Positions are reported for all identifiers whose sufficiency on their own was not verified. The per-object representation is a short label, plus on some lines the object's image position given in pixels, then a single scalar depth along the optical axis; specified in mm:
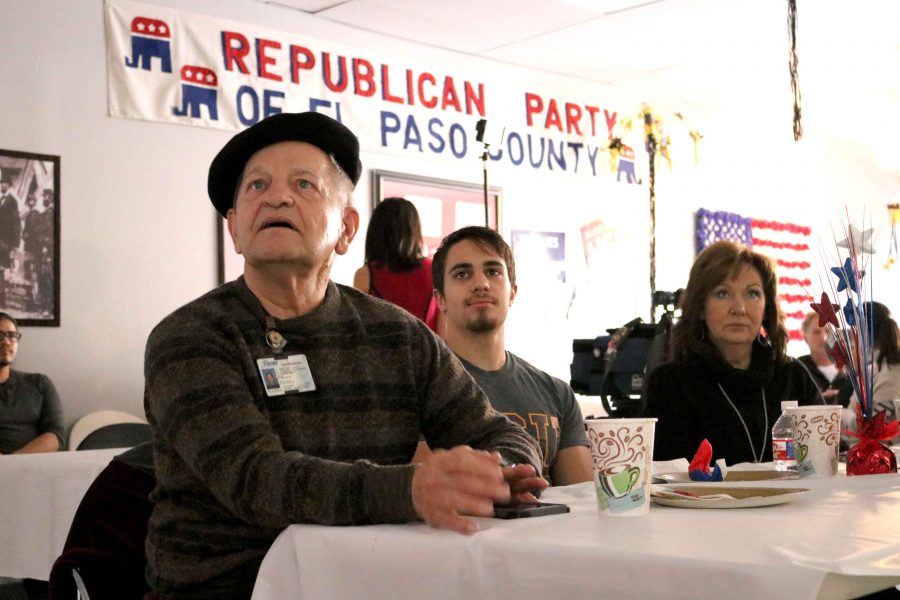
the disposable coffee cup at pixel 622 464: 1357
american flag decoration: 9031
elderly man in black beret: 1341
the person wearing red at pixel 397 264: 4781
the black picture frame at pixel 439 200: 6727
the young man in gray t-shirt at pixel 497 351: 2732
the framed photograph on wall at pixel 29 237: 5199
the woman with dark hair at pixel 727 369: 2801
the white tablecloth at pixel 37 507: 3004
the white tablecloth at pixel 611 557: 1017
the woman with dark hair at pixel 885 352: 4852
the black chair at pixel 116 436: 4629
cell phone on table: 1339
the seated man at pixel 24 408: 5012
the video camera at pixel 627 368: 5676
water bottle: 2015
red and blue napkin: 1799
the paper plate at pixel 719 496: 1400
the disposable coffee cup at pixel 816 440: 1896
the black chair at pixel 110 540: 1689
